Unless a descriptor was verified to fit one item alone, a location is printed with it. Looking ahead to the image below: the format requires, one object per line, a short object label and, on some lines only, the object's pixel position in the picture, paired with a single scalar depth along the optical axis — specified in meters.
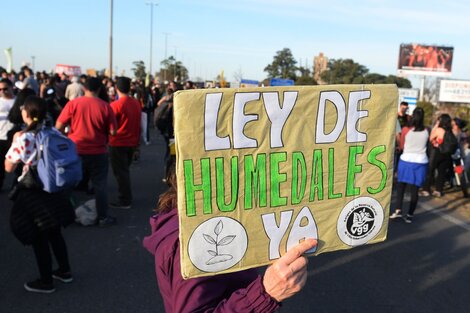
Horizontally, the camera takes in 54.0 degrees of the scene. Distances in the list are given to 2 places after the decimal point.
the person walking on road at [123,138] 6.89
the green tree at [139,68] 58.56
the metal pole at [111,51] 28.33
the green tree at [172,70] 55.69
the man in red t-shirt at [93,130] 5.83
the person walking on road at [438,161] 8.92
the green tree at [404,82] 36.55
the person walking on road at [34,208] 4.02
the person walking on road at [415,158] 6.82
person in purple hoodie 1.41
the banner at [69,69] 40.68
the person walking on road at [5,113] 7.04
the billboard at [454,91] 29.03
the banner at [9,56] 26.91
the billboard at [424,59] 33.58
